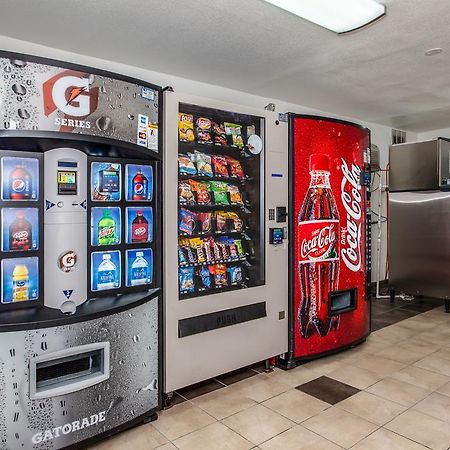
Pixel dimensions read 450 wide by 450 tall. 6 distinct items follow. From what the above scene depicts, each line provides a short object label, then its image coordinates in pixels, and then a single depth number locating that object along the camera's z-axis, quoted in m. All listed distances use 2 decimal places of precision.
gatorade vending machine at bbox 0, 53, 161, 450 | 1.94
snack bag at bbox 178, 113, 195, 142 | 2.71
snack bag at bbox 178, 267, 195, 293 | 2.74
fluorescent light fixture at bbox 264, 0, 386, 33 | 2.42
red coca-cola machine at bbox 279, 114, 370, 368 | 3.23
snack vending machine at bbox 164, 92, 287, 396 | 2.62
